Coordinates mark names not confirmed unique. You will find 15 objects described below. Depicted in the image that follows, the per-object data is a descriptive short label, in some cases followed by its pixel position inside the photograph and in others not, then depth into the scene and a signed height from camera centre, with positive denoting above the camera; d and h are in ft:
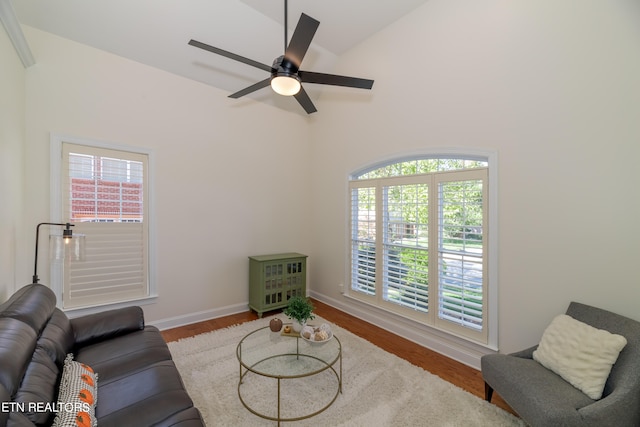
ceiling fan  6.65 +4.08
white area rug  6.57 -5.01
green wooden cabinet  12.88 -3.33
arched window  9.02 -1.09
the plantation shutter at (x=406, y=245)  10.48 -1.30
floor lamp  7.59 -0.98
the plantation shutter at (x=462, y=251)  8.91 -1.29
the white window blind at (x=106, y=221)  9.68 -0.31
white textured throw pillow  5.55 -3.08
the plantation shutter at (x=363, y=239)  12.53 -1.24
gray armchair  5.01 -3.66
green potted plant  7.76 -2.85
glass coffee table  6.78 -4.88
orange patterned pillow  4.19 -3.19
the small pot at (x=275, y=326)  8.02 -3.36
